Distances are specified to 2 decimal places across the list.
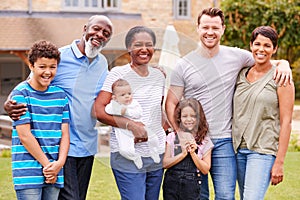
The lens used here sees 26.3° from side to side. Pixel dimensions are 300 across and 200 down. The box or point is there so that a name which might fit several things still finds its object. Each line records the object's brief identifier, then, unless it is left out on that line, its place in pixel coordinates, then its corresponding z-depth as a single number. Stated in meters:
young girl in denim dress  3.78
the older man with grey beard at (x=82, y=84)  3.79
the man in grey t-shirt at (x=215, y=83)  3.80
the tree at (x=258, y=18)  17.23
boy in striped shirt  3.65
